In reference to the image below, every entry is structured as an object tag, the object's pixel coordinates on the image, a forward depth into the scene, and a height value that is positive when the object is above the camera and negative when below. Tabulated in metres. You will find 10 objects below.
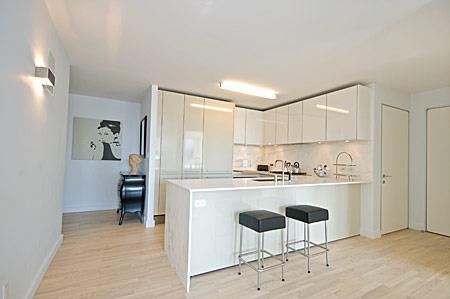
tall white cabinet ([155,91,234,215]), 4.25 +0.30
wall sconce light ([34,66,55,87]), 1.89 +0.62
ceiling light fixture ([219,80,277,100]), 3.72 +1.12
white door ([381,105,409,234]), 3.86 -0.14
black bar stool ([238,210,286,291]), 2.23 -0.64
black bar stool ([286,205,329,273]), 2.56 -0.63
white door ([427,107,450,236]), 3.83 -0.15
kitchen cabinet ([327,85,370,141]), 3.59 +0.72
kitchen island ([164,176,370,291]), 2.30 -0.64
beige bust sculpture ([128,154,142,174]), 4.77 -0.18
